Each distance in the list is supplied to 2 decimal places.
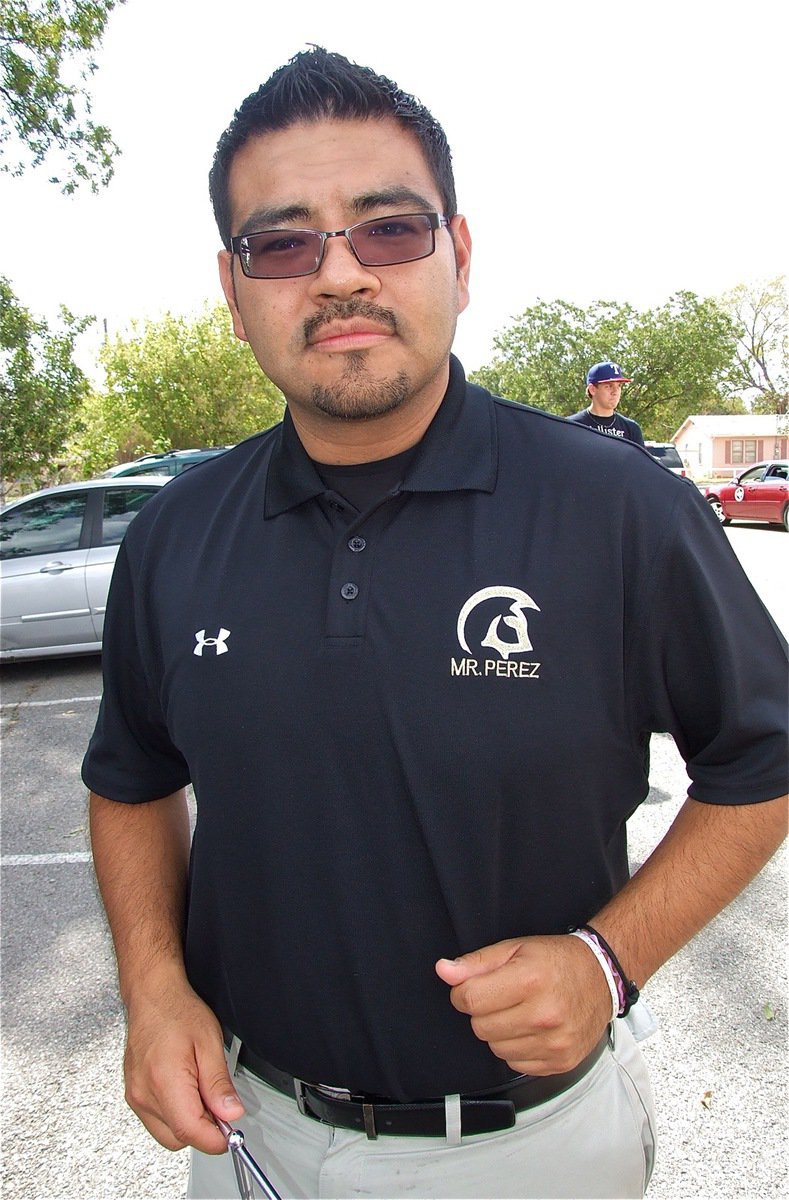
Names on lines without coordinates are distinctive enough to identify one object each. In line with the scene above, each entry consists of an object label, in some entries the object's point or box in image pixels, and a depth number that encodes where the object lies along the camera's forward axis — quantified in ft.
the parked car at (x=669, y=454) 70.28
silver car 27.17
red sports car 64.85
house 179.22
